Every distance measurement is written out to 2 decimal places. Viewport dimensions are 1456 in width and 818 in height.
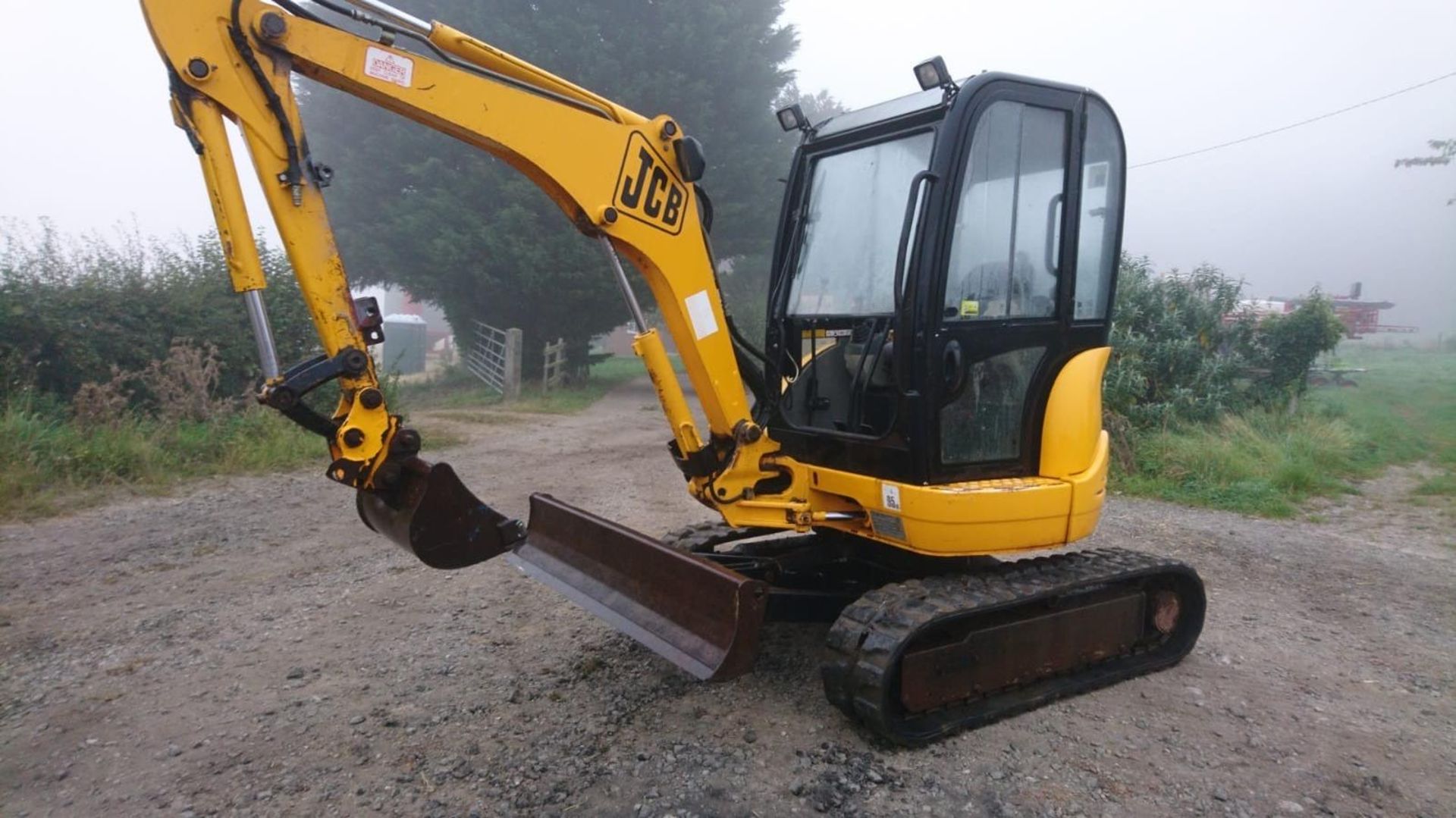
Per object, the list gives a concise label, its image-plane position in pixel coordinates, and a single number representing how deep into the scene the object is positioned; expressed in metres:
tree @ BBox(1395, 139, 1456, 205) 21.25
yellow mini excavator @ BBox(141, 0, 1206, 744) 3.22
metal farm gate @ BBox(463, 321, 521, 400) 16.62
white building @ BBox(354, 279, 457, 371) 23.97
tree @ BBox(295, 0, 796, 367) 16.58
